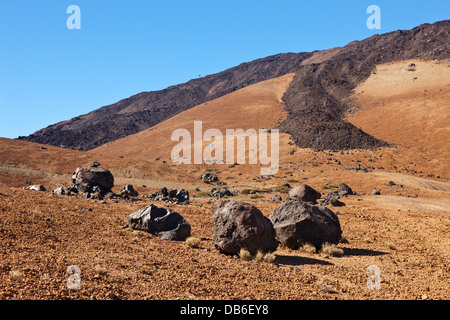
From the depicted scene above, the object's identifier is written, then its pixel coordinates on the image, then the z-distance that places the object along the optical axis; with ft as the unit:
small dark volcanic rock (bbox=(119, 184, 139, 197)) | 99.96
